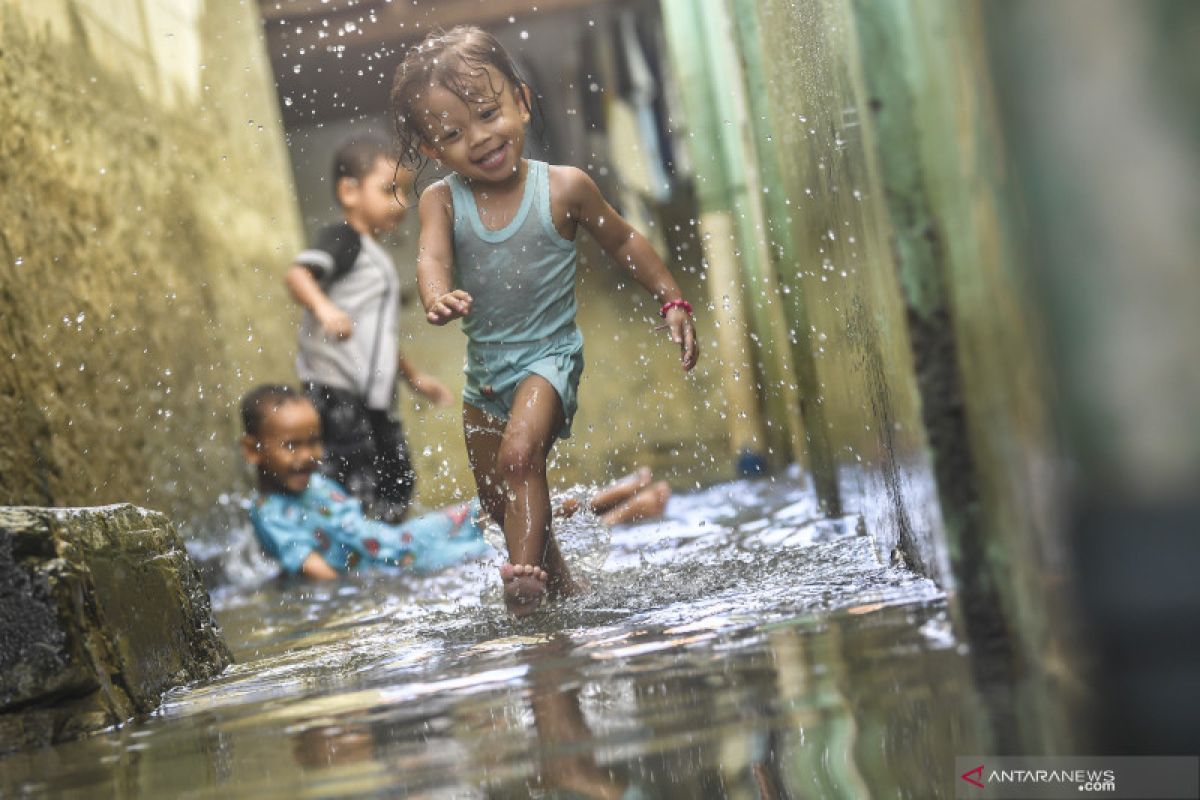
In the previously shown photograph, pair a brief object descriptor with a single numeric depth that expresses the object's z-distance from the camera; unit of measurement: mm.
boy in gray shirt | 5684
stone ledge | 1970
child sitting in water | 4777
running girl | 3176
